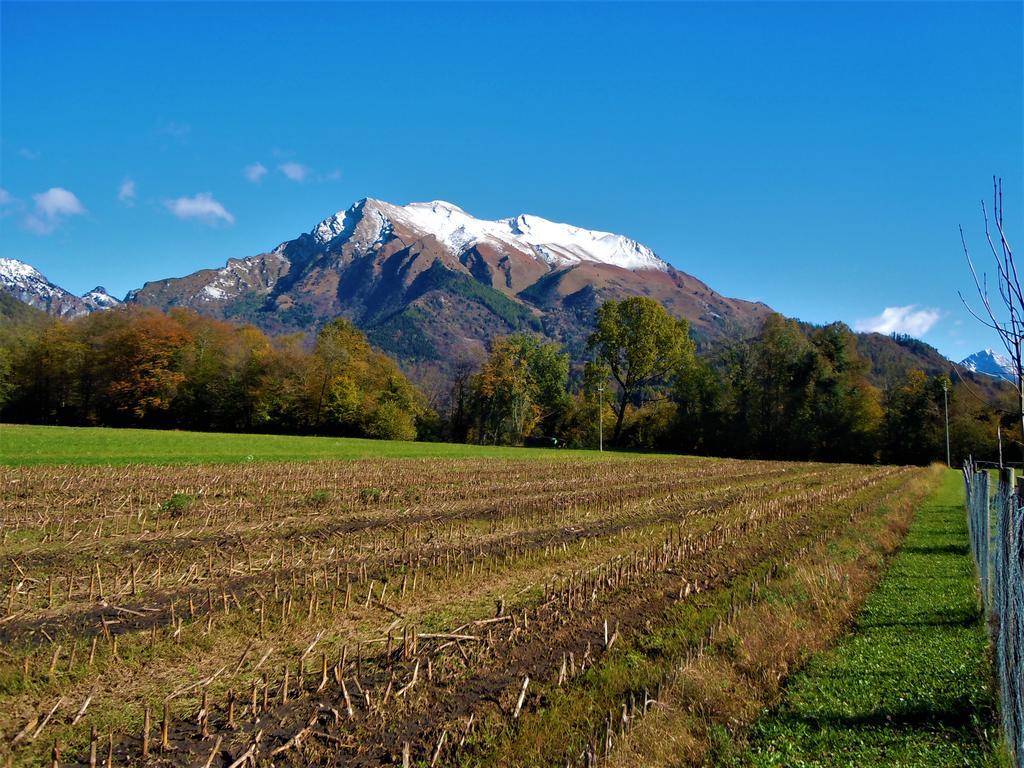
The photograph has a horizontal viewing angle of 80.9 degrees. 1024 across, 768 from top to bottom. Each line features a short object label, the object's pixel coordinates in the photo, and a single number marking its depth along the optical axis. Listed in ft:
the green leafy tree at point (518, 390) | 263.08
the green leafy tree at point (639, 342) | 233.76
